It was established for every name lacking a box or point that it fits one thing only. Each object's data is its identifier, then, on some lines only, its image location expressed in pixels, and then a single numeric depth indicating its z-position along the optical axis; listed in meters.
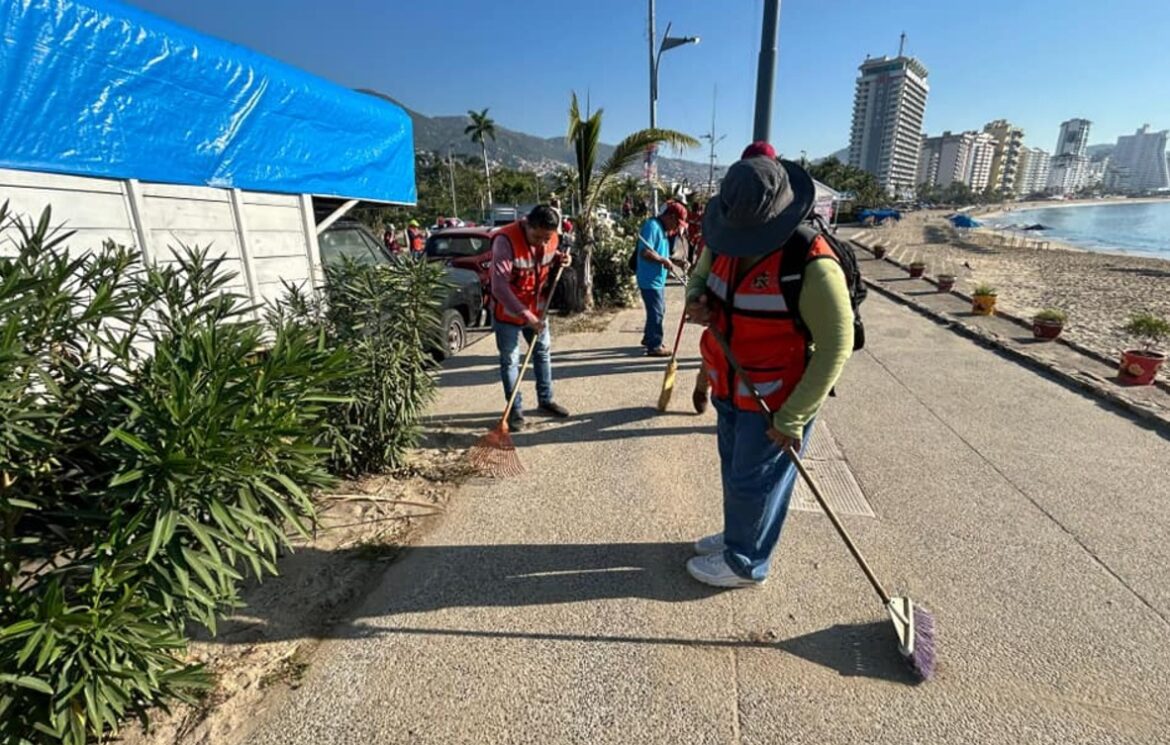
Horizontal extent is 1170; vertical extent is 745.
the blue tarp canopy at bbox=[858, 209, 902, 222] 55.78
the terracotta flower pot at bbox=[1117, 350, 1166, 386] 5.45
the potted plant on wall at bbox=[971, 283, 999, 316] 8.81
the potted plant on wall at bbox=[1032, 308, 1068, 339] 7.20
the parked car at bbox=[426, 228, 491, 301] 9.62
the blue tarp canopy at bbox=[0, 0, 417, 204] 2.78
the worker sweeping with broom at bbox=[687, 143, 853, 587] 2.06
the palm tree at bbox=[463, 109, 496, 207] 61.06
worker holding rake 4.24
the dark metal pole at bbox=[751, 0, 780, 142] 5.76
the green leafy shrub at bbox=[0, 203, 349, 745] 1.54
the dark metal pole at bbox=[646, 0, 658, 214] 14.75
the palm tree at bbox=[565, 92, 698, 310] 8.94
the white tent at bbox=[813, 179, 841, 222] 13.87
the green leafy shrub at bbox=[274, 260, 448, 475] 3.42
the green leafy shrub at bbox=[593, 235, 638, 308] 10.26
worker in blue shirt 6.49
